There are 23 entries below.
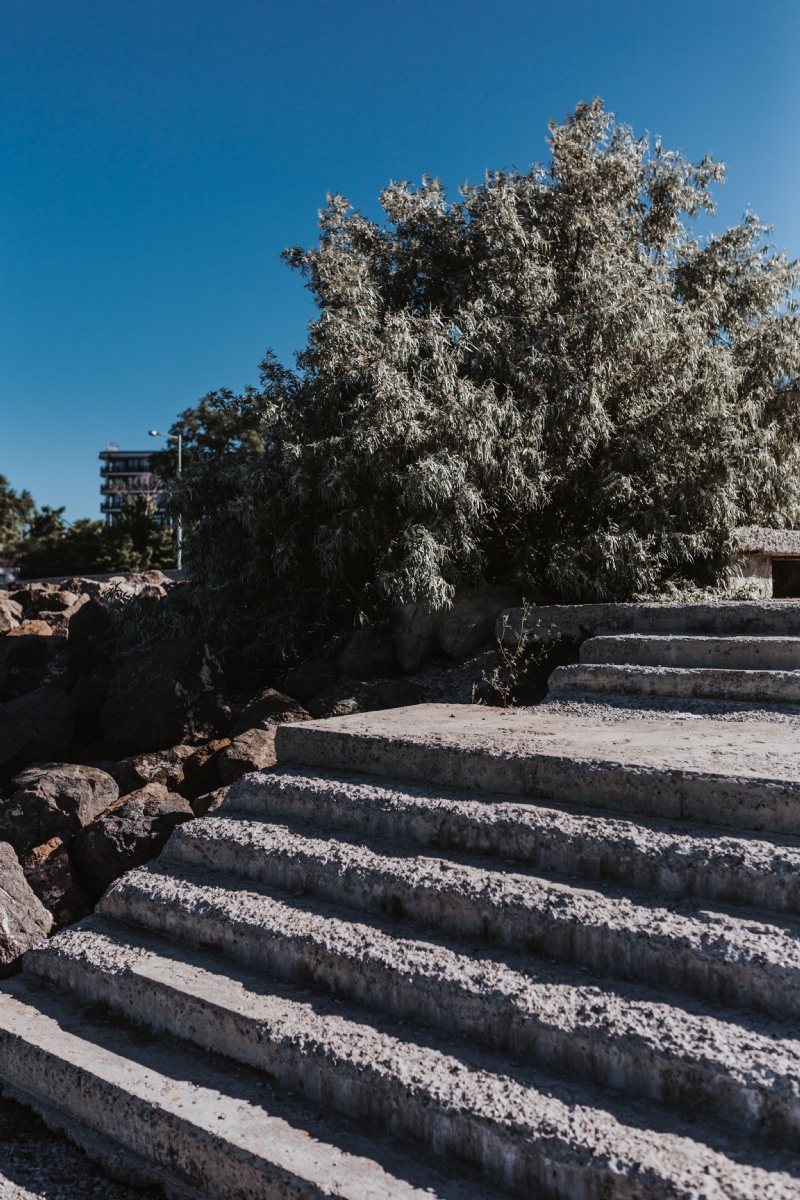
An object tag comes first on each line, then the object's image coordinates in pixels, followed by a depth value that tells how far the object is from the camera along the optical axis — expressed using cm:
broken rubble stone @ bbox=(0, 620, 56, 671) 759
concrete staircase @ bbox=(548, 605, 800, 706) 402
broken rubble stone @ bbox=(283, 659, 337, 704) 564
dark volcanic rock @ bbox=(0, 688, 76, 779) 539
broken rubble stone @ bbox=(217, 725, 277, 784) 440
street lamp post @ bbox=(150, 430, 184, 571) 2346
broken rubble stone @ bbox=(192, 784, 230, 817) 402
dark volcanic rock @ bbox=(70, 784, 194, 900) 386
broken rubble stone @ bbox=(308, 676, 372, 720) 512
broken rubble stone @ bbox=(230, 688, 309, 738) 508
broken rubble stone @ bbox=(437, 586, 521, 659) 579
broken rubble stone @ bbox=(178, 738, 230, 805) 483
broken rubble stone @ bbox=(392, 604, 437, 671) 589
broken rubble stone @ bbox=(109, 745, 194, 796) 492
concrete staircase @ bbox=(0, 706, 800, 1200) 190
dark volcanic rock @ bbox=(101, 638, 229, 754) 548
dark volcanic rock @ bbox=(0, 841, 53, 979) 314
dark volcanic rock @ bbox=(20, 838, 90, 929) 383
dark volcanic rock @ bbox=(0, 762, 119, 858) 419
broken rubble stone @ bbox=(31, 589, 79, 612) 998
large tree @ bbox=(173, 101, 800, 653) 582
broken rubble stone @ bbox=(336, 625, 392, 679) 563
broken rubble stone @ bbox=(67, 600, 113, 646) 762
